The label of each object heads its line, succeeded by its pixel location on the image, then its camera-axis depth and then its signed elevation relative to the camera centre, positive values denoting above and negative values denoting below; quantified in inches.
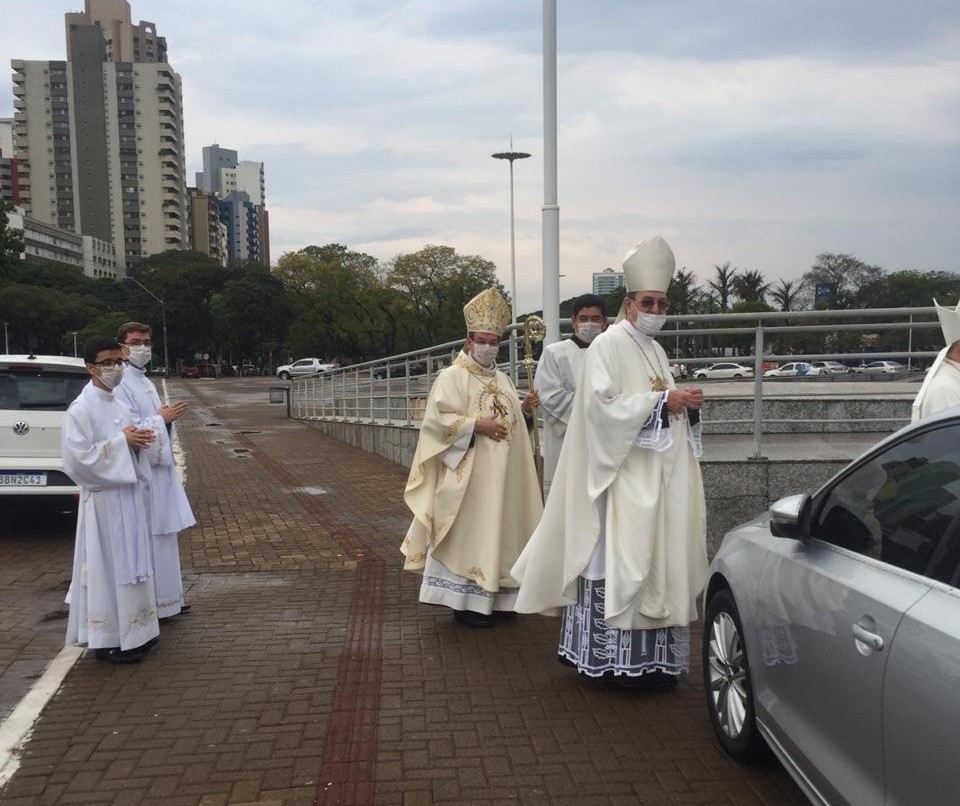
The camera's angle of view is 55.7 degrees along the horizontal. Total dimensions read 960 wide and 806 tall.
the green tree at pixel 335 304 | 2581.2 +148.8
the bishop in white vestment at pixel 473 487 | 219.6 -32.8
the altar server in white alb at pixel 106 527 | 188.4 -35.4
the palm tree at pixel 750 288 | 3073.3 +210.1
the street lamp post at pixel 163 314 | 2702.0 +142.0
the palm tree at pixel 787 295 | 2792.8 +169.7
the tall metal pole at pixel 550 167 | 303.3 +61.9
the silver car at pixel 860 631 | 87.5 -32.6
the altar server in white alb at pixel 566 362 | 232.7 -2.3
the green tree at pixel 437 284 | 2507.4 +195.3
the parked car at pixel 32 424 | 323.0 -23.0
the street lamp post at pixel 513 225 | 1487.5 +236.5
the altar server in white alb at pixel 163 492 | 212.1 -31.7
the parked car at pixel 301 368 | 2289.6 -29.9
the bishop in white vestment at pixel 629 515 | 167.6 -30.9
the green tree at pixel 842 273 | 2763.3 +233.6
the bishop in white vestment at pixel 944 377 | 183.2 -6.1
